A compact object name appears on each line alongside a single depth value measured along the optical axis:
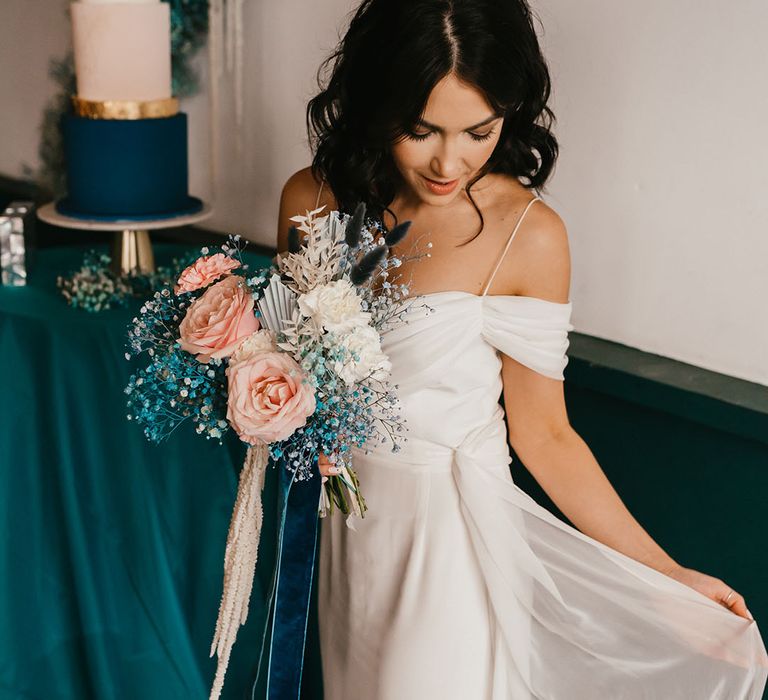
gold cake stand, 2.50
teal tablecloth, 2.44
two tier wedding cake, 2.40
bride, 1.50
